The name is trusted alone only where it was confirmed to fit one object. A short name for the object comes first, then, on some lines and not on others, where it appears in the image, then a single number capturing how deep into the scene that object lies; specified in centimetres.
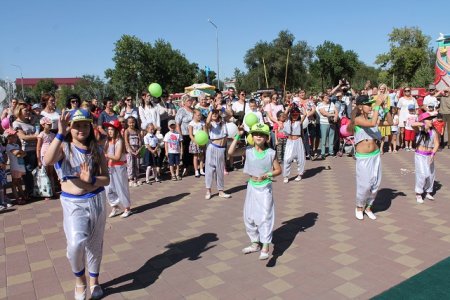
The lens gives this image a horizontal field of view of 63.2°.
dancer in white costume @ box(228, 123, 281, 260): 463
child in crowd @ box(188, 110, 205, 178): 883
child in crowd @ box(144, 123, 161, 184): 947
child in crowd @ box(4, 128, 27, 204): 776
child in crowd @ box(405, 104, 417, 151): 1236
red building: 14825
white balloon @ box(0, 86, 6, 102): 1026
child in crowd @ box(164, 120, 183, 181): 949
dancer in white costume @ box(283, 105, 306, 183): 912
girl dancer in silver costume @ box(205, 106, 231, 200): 752
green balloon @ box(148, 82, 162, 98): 1035
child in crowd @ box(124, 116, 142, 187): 872
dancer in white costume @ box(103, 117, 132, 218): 626
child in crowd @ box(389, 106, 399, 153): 1276
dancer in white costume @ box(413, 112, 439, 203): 657
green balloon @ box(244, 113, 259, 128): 612
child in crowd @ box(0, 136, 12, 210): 741
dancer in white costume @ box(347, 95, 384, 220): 591
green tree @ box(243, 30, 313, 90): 6625
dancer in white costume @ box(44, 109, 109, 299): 352
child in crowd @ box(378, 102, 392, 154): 1285
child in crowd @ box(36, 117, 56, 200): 782
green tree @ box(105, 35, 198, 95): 6194
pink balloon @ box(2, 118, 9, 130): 881
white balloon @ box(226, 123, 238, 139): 879
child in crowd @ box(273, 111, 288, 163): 1062
